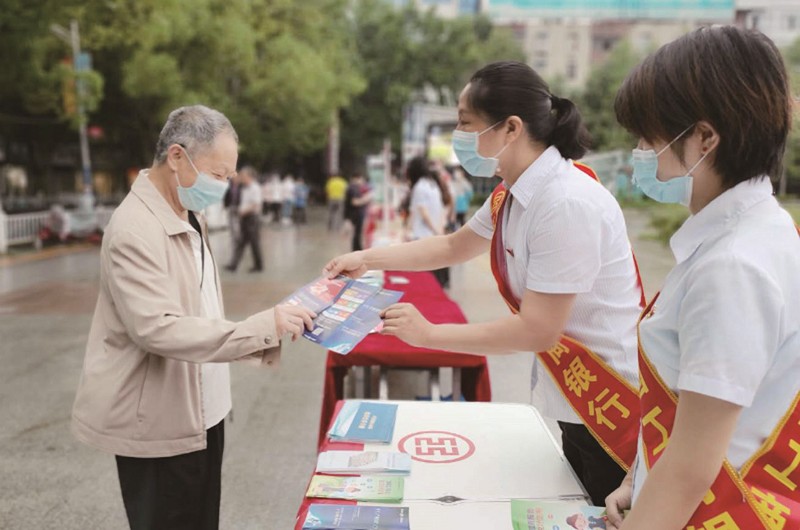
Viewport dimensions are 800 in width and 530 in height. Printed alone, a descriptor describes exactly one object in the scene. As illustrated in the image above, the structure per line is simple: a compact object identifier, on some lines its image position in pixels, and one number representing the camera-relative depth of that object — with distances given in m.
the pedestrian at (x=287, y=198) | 21.56
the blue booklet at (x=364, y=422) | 1.93
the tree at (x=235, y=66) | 12.52
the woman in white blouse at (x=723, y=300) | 0.95
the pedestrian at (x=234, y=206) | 11.12
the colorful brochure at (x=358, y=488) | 1.58
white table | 1.67
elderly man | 1.85
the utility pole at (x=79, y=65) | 11.89
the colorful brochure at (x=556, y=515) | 1.48
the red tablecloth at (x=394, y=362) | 3.08
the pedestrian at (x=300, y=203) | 22.16
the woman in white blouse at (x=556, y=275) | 1.62
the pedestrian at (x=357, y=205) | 11.92
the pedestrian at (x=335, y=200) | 18.38
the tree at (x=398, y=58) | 30.70
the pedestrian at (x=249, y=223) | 10.48
